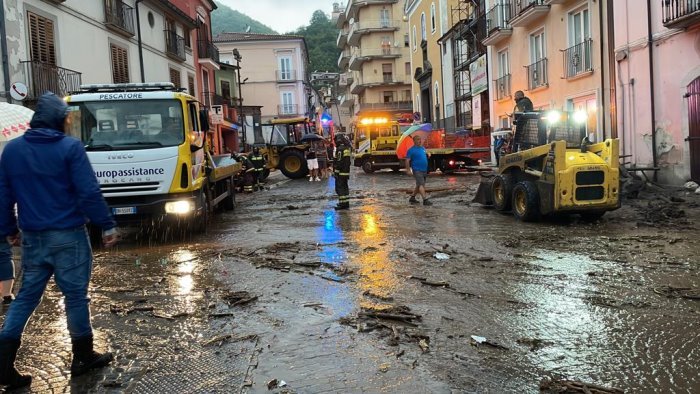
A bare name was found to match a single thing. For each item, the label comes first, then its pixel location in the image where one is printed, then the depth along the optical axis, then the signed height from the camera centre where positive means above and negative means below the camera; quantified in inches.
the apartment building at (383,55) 2600.9 +430.5
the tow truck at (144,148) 348.2 +11.3
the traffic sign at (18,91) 516.4 +74.0
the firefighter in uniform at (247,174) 753.0 -18.0
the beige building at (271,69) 2413.9 +372.7
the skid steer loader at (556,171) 373.4 -20.3
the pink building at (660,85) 525.0 +47.7
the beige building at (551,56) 712.4 +123.9
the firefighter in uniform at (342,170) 510.6 -13.8
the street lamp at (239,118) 1382.9 +131.6
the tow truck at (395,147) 911.0 +3.2
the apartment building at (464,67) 1200.4 +184.4
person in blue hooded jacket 146.3 -8.5
